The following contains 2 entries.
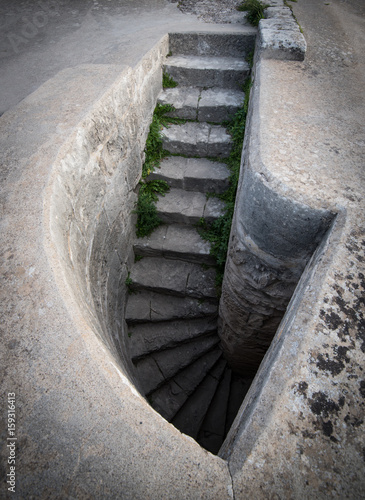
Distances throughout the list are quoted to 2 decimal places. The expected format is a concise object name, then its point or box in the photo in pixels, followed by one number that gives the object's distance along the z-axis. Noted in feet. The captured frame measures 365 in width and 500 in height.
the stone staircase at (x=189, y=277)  13.15
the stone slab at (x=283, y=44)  10.76
